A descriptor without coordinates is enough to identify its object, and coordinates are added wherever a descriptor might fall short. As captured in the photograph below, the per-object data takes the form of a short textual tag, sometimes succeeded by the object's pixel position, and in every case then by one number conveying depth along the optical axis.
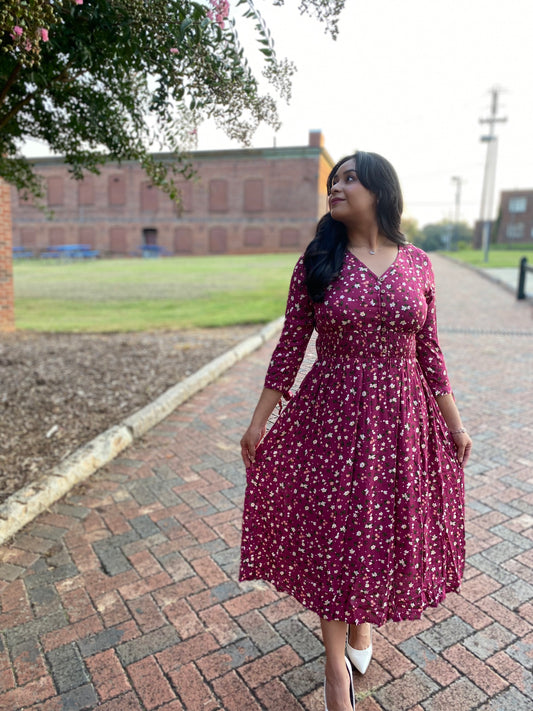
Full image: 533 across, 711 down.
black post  14.48
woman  1.88
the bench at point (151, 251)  45.69
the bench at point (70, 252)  44.04
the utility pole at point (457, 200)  70.94
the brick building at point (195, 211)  43.94
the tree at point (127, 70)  2.50
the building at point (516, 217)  67.19
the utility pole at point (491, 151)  34.88
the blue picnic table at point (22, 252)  47.15
